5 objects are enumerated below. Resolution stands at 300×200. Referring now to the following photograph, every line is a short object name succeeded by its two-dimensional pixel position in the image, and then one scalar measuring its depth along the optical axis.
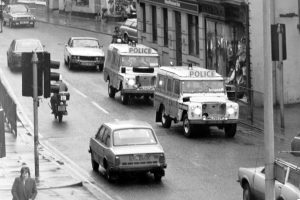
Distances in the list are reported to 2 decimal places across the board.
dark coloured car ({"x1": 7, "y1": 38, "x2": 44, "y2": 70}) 49.75
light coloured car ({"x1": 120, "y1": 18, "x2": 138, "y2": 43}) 60.81
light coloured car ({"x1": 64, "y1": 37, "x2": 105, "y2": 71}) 49.81
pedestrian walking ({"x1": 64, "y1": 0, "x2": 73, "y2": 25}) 80.38
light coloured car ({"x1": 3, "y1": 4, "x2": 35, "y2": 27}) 70.69
